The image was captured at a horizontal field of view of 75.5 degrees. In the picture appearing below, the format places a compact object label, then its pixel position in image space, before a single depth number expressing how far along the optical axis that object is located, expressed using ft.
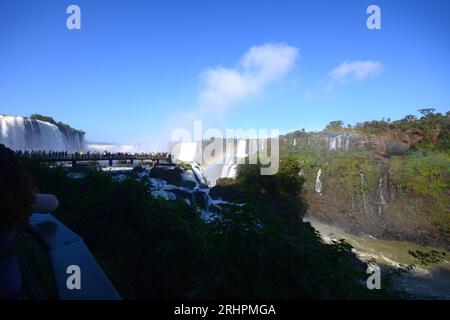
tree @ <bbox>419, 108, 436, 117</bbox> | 163.02
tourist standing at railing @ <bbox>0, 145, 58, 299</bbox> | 5.51
